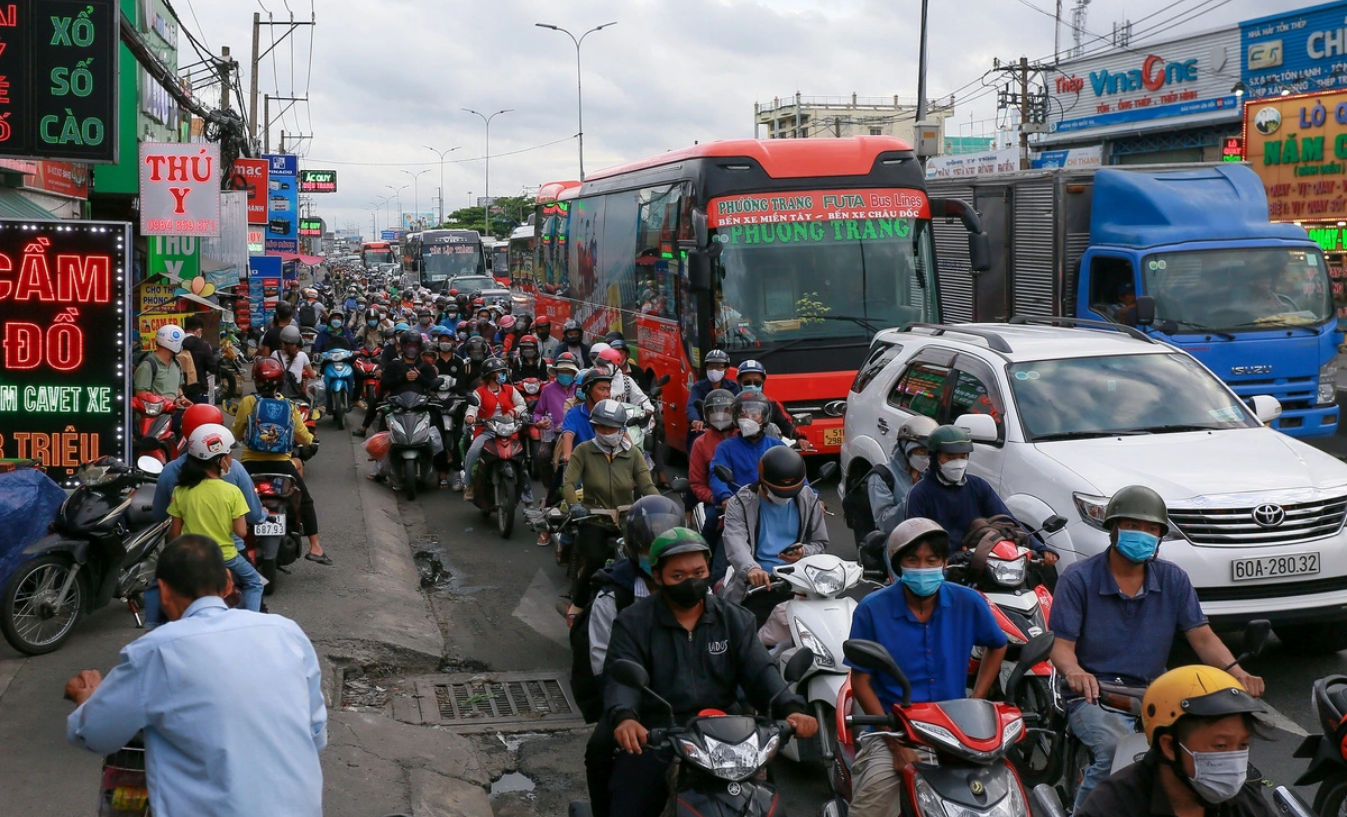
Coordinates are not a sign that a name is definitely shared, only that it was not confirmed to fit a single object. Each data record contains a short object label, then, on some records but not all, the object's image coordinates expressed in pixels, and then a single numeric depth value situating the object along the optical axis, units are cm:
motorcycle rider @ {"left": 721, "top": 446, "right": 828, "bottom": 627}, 689
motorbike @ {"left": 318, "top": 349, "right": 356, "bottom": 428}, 1867
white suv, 731
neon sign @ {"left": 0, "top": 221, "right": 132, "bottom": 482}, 888
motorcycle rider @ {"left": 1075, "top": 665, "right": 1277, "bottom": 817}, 346
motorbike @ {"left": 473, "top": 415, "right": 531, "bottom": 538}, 1267
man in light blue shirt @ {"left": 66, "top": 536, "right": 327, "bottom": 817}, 360
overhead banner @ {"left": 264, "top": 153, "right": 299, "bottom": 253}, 4350
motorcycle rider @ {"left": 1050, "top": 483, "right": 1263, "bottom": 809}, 520
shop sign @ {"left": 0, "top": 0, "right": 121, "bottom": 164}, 940
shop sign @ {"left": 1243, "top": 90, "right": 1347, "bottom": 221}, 2772
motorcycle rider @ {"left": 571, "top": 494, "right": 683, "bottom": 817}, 481
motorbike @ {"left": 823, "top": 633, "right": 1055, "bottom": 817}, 425
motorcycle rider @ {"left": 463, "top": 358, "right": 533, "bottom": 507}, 1287
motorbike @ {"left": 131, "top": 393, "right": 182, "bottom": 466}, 1001
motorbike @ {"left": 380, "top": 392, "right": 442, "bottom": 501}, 1451
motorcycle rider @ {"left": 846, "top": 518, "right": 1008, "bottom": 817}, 493
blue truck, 1466
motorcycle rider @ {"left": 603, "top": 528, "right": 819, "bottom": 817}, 454
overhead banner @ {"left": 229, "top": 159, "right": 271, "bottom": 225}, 3294
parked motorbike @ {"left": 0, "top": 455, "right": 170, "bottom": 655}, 793
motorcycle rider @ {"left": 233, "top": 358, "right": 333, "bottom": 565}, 1054
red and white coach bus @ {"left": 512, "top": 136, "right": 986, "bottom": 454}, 1430
